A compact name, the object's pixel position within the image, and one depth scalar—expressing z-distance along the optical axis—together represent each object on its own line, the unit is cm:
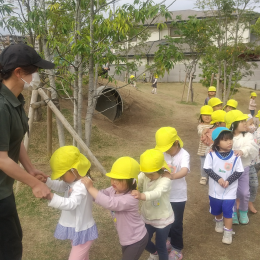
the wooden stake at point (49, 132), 533
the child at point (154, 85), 1903
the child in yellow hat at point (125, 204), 210
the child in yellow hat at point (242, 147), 354
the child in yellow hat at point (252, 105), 1151
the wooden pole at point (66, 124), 408
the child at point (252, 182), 389
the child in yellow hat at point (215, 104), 550
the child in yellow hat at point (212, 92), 651
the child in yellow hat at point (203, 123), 485
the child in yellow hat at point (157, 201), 238
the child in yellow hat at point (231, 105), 541
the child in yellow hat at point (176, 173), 280
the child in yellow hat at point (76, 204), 214
